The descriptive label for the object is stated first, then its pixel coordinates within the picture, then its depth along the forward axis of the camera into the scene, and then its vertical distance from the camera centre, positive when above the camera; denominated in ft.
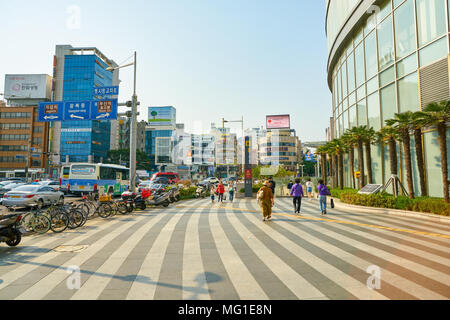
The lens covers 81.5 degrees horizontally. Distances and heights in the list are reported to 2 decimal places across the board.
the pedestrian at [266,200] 38.31 -3.44
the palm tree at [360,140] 62.13 +8.96
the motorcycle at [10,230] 24.30 -5.19
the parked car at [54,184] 96.62 -3.23
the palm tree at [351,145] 66.83 +8.89
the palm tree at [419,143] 43.05 +5.96
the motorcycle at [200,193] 89.86 -5.71
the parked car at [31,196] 52.13 -4.37
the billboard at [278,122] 268.41 +56.95
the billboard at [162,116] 402.05 +92.93
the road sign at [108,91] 61.26 +19.91
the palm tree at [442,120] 39.41 +8.95
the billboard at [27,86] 278.67 +96.09
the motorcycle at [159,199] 57.39 -5.06
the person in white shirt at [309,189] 80.28 -3.72
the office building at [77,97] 282.15 +86.16
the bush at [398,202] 37.70 -4.23
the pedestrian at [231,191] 71.51 -3.98
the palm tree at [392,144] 51.00 +6.64
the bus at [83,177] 81.00 -0.39
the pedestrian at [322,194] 44.29 -2.98
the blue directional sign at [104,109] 62.48 +16.07
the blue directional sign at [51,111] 66.90 +16.59
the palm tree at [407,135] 45.29 +7.65
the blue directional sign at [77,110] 65.05 +16.61
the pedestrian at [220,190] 67.33 -3.50
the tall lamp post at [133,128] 58.80 +10.89
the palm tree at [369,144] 60.90 +7.87
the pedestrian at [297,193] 46.03 -2.84
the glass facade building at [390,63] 45.50 +24.90
